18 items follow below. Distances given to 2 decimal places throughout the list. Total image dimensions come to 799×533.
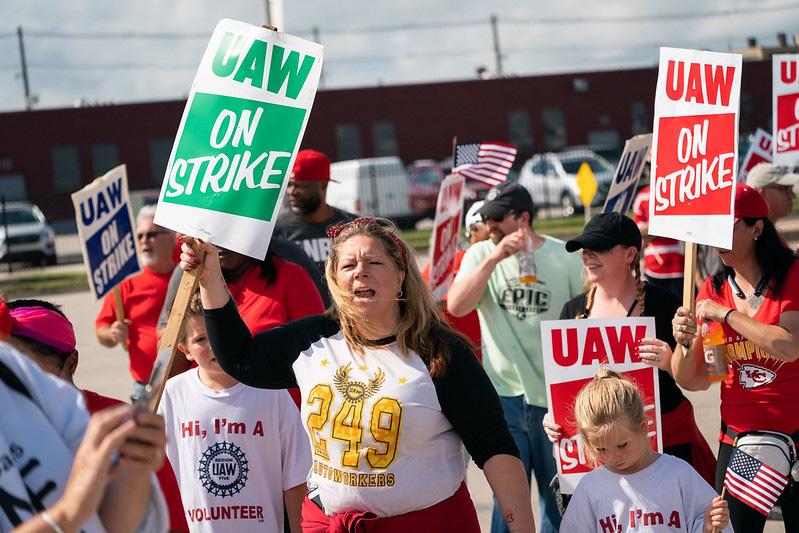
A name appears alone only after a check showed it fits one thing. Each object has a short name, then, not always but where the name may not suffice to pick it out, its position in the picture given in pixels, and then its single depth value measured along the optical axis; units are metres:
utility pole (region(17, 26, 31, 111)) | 130.24
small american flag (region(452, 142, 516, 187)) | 16.80
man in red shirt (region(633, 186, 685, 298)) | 18.05
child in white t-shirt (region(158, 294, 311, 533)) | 8.51
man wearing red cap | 13.53
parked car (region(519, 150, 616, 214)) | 60.81
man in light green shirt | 11.36
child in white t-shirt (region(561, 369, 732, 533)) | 7.79
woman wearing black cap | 9.40
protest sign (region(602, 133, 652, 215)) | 13.46
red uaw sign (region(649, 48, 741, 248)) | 9.55
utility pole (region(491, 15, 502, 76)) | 138.25
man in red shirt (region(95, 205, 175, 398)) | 12.41
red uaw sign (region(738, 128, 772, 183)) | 20.84
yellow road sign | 22.39
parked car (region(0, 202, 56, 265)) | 53.37
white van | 59.06
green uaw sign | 7.81
